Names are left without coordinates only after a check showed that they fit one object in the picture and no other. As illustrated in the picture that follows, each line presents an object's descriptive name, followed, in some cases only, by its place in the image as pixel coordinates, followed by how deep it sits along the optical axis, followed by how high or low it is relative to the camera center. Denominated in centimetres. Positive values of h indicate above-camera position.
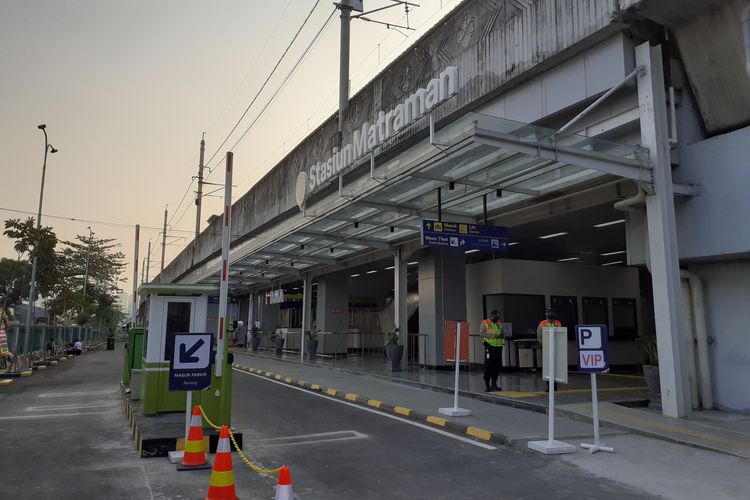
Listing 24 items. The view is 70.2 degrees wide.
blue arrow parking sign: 636 -42
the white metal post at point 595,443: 690 -149
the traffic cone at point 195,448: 598 -136
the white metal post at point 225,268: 693 +77
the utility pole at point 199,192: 5298 +1358
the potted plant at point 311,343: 2432 -71
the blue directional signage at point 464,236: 1182 +209
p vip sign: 714 -27
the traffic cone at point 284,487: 388 -115
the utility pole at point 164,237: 4702 +812
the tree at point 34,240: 2091 +341
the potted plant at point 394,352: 1691 -76
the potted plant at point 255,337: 3322 -61
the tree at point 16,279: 5553 +520
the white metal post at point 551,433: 687 -136
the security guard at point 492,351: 1192 -51
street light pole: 2009 +304
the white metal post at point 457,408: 928 -141
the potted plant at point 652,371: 1059 -85
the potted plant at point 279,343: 2730 -83
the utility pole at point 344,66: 1962 +1047
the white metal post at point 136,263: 1319 +161
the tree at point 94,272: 5043 +553
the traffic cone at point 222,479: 464 -132
